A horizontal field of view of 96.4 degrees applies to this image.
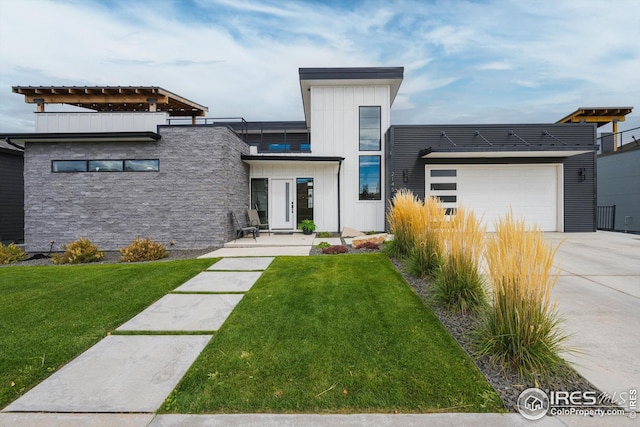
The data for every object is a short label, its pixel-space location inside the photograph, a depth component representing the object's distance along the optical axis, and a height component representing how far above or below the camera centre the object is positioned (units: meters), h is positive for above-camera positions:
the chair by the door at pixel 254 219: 10.34 -0.33
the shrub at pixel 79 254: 7.19 -1.14
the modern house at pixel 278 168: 8.79 +1.51
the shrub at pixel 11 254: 7.44 -1.19
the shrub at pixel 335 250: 7.36 -1.04
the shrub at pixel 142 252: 7.27 -1.09
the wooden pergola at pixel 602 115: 14.10 +4.85
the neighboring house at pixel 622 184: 12.11 +1.18
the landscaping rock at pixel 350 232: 10.62 -0.84
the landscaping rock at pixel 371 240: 8.16 -0.88
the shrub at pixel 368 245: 7.75 -0.98
